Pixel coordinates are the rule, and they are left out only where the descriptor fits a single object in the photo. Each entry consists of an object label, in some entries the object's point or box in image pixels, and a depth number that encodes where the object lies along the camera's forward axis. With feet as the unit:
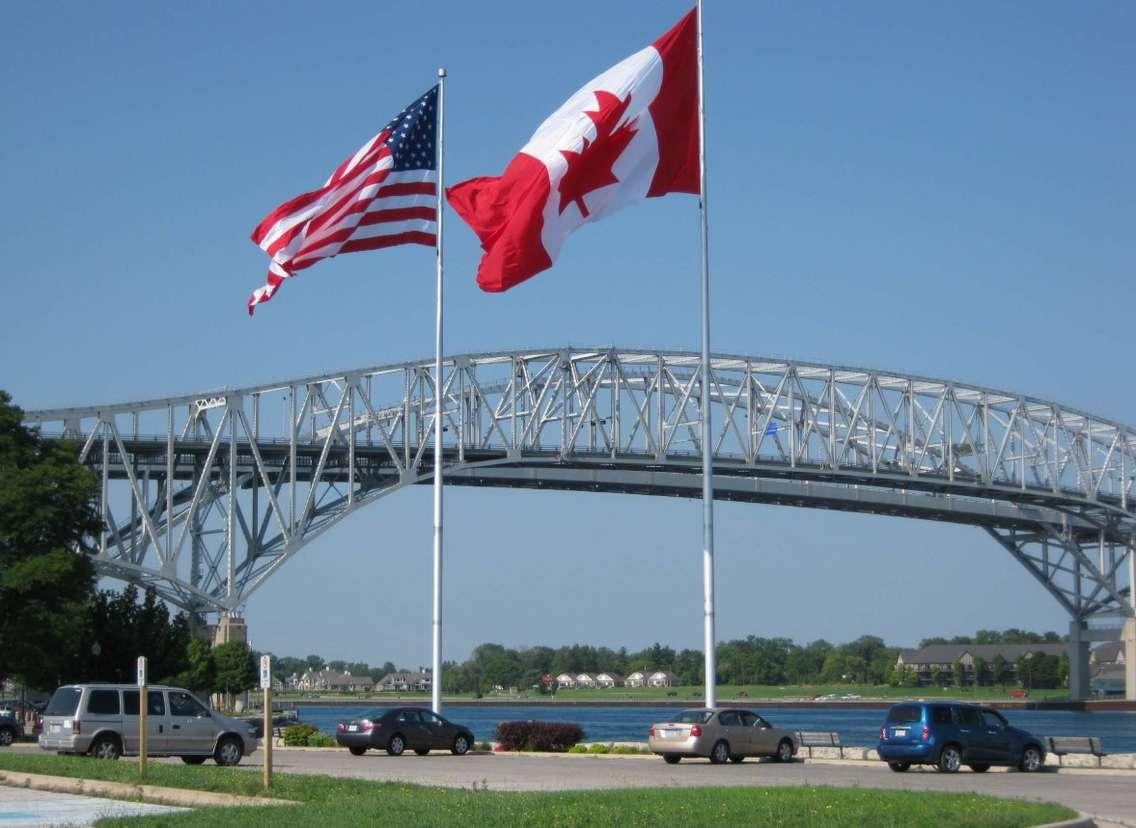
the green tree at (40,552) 178.70
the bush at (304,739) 163.53
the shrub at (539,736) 144.36
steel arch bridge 285.64
